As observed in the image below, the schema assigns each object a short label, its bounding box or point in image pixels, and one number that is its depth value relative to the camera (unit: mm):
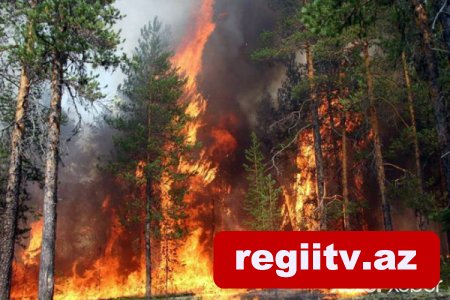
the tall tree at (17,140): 11695
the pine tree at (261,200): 29734
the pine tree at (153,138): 24875
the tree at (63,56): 11719
